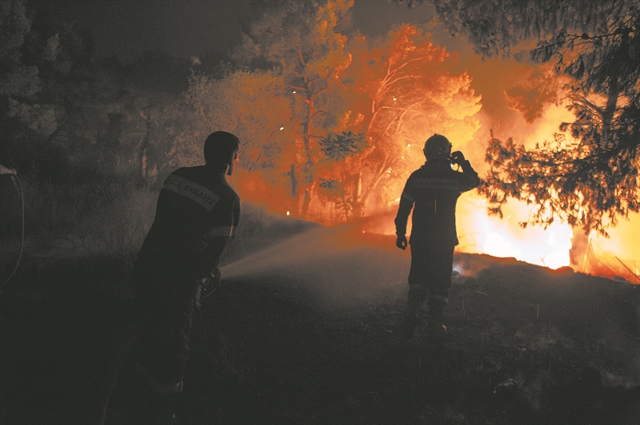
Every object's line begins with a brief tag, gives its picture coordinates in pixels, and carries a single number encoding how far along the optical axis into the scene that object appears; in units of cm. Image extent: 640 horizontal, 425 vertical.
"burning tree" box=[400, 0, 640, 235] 518
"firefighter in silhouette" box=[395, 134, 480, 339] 462
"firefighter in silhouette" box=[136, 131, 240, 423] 296
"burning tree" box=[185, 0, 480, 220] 1992
